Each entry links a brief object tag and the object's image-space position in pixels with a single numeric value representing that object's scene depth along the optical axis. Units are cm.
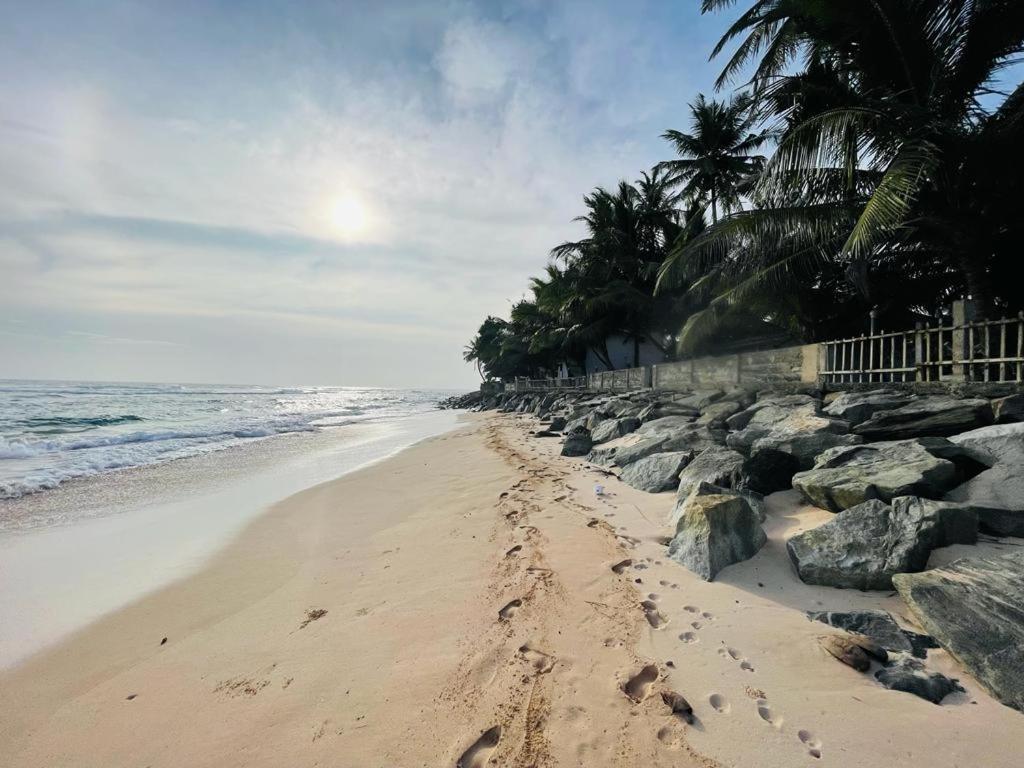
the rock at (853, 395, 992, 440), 454
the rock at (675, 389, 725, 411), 970
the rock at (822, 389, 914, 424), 551
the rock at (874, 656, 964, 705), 193
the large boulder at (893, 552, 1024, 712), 193
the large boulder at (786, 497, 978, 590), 272
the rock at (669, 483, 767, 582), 320
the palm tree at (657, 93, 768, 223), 1778
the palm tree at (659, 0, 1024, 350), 638
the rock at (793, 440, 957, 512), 323
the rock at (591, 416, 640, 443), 880
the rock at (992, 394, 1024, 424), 445
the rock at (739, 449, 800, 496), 429
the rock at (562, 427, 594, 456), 854
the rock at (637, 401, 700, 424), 890
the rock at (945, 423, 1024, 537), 291
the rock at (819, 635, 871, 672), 215
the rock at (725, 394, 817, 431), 670
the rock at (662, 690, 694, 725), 195
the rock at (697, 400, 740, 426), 776
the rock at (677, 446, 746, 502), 442
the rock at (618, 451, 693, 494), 522
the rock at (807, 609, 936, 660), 221
